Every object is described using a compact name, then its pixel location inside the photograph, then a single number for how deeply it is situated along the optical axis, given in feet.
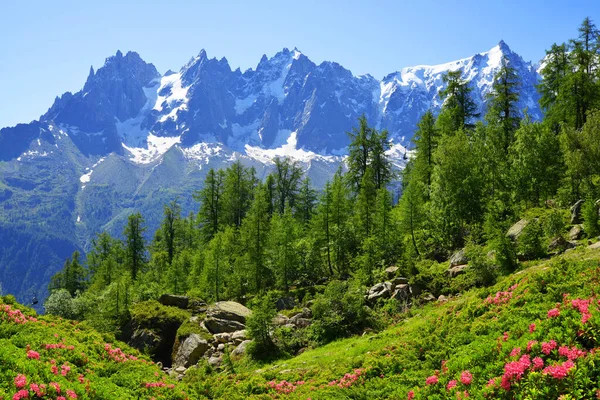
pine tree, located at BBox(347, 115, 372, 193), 176.14
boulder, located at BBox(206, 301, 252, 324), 105.50
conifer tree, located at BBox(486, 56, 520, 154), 148.05
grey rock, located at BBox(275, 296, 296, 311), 116.26
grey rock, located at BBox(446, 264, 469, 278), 86.02
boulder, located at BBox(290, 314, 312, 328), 88.77
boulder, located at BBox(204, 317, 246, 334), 100.58
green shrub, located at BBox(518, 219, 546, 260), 76.84
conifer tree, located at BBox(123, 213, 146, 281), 223.51
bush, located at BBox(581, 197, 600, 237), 73.26
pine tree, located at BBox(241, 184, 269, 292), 137.08
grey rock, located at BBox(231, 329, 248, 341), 93.11
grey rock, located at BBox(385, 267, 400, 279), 103.76
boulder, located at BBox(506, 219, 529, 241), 88.18
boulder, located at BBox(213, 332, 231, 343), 93.71
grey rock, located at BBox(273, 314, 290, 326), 92.02
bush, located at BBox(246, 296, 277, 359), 79.61
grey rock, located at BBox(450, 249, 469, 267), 91.76
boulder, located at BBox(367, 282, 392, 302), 90.27
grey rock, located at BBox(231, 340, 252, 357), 83.15
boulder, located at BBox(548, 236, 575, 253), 74.41
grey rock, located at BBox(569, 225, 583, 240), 77.92
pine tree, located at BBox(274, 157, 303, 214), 226.99
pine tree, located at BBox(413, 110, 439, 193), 154.11
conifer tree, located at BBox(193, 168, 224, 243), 212.23
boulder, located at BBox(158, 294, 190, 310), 122.93
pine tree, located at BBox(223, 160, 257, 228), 213.66
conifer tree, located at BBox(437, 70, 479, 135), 158.81
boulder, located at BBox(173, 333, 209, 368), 89.30
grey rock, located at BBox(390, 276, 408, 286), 92.58
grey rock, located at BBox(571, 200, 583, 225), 86.90
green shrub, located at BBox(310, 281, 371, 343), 80.07
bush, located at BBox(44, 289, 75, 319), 155.63
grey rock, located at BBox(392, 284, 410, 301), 85.95
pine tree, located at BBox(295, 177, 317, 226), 216.33
